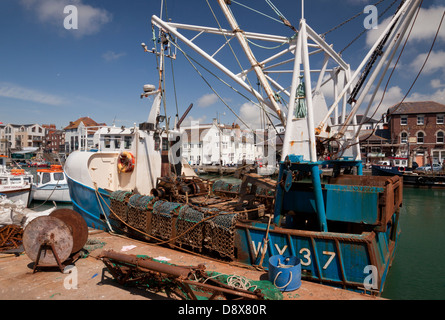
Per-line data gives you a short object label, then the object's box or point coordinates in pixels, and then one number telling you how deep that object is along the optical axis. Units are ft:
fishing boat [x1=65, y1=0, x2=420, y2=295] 21.06
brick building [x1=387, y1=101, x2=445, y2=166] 160.04
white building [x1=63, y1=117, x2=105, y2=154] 239.03
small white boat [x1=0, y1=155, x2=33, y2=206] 65.57
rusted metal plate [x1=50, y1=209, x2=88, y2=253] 24.11
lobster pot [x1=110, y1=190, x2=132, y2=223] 32.14
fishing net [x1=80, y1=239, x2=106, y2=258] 25.69
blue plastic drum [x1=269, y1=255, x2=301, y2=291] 18.79
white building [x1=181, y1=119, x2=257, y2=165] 211.82
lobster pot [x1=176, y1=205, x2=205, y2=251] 25.12
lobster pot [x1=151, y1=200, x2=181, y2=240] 27.22
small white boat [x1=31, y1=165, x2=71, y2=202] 78.54
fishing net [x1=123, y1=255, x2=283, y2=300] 16.12
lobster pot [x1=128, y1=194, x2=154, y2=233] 29.63
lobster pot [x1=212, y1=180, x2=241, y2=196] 38.11
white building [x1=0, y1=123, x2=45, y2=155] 298.35
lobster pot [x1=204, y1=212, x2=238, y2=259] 23.46
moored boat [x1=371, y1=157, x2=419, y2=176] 118.21
